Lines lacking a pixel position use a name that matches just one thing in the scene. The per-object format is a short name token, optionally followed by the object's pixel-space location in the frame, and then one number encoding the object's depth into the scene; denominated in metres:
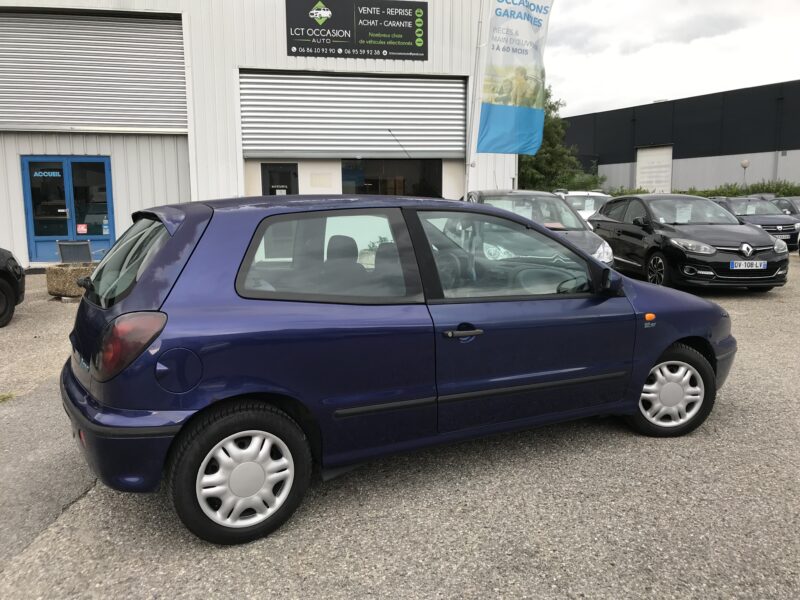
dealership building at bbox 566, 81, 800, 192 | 40.25
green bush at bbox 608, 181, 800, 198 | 36.59
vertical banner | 11.35
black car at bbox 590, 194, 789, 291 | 8.82
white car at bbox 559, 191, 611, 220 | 16.58
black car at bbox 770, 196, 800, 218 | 19.47
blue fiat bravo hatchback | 2.63
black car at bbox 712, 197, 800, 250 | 16.31
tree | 43.50
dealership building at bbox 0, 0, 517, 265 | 12.75
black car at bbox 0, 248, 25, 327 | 7.73
